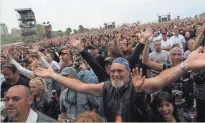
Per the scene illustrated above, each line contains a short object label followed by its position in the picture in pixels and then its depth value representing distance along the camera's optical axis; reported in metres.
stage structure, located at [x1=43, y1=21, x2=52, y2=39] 35.11
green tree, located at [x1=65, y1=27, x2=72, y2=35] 79.86
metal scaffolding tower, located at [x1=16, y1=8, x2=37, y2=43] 41.81
